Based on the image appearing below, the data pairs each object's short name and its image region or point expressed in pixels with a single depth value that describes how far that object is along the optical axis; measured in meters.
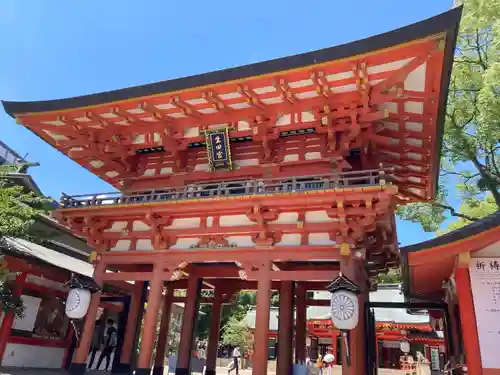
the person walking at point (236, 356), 18.15
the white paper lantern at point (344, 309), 7.98
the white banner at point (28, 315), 12.27
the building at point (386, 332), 21.42
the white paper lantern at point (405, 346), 17.73
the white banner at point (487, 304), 6.37
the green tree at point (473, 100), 17.38
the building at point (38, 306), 11.40
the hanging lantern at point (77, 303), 10.22
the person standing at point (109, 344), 14.35
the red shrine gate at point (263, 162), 8.53
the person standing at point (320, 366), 16.15
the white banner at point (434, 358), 21.78
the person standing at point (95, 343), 14.95
